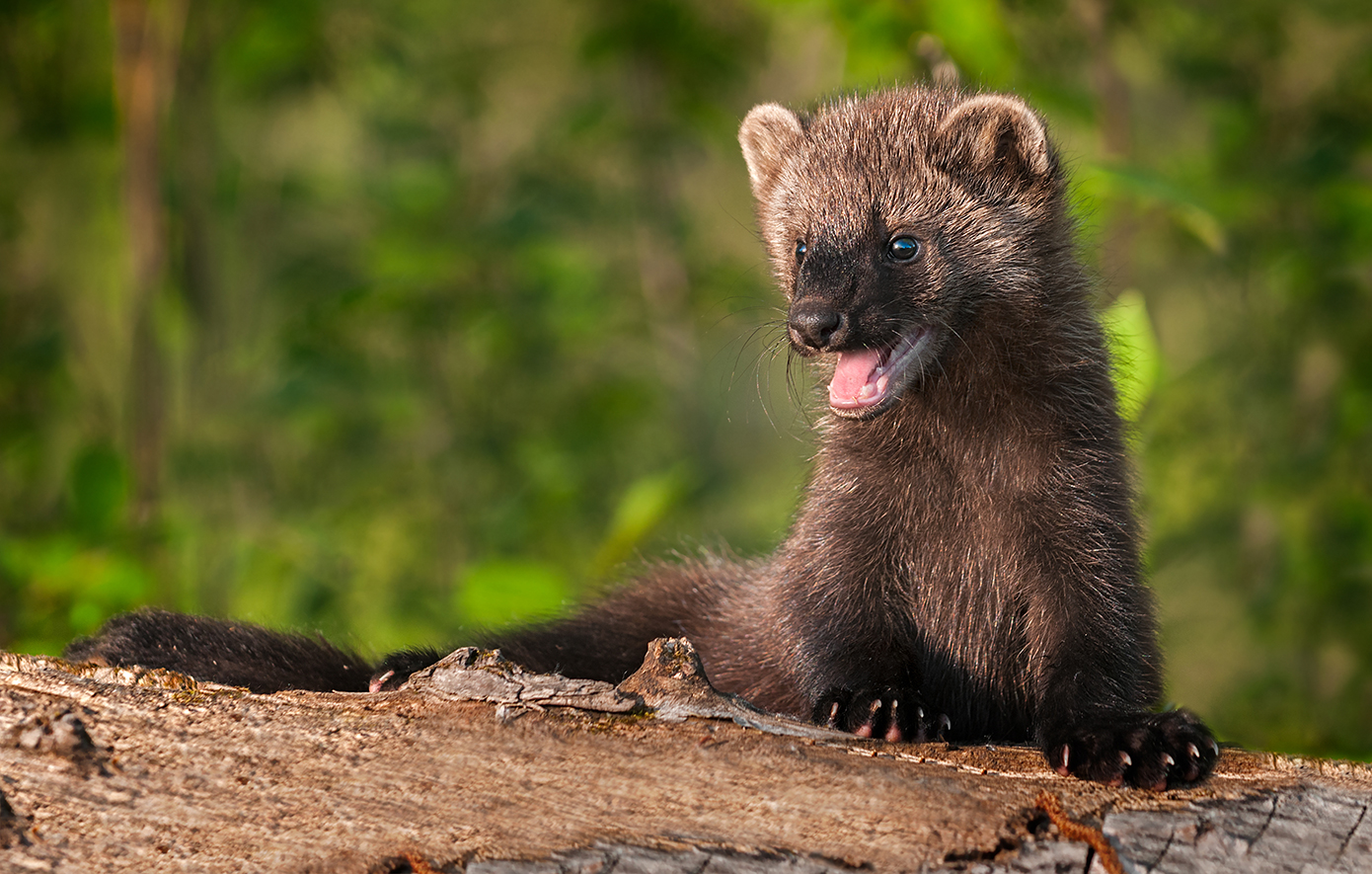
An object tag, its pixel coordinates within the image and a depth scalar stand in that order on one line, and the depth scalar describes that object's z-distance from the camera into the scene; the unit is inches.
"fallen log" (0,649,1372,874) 239.3
